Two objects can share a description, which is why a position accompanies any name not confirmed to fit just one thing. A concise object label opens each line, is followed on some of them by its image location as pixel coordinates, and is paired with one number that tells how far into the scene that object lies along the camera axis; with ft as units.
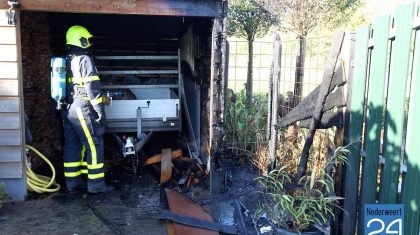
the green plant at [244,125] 22.89
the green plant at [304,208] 11.78
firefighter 17.40
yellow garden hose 17.49
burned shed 15.94
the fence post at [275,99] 18.13
